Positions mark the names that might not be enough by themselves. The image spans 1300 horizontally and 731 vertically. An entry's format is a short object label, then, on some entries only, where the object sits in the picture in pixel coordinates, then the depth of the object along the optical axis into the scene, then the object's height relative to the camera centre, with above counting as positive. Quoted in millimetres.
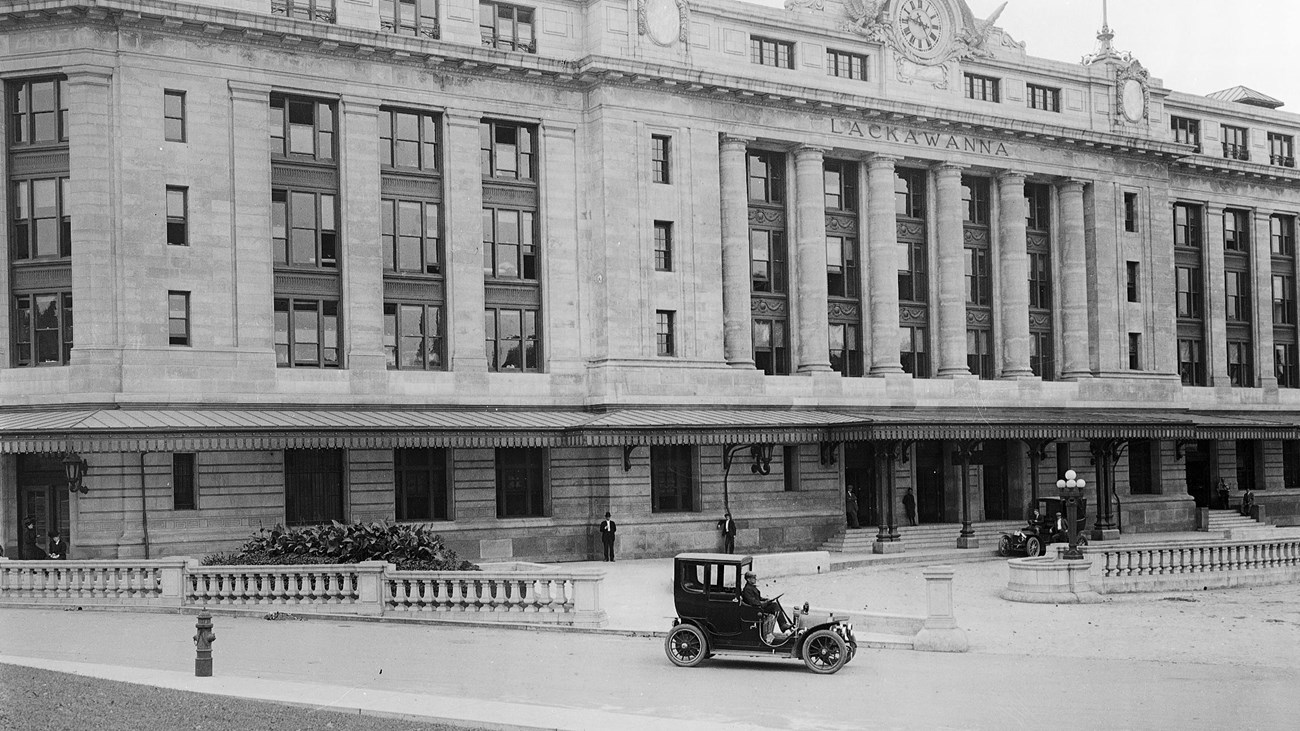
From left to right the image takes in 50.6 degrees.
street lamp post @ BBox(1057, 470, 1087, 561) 36469 -2535
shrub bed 31472 -3057
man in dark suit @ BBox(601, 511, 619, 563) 45938 -4057
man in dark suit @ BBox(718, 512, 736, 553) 47031 -4261
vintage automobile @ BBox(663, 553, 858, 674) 23672 -3840
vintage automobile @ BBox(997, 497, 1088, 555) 46250 -4609
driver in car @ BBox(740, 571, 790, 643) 24047 -3411
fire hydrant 22016 -3634
